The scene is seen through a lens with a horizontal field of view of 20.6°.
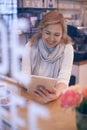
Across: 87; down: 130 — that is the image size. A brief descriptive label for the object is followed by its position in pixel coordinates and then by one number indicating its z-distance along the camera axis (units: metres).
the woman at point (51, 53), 1.76
